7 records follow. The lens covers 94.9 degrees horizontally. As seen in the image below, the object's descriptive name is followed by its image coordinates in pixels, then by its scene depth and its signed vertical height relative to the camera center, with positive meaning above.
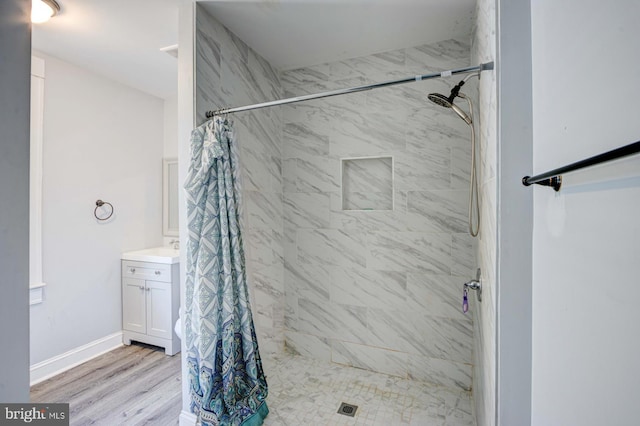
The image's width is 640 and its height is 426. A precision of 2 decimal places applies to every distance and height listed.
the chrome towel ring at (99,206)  2.82 +0.04
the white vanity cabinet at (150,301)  2.76 -0.85
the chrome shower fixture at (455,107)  1.54 +0.60
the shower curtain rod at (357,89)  1.23 +0.63
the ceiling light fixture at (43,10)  1.75 +1.26
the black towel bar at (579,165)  0.34 +0.08
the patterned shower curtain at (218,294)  1.64 -0.47
